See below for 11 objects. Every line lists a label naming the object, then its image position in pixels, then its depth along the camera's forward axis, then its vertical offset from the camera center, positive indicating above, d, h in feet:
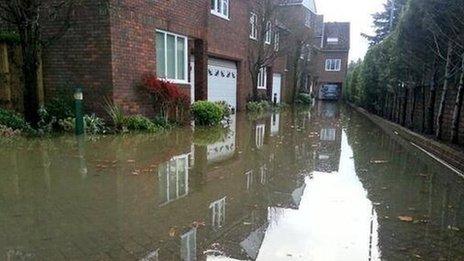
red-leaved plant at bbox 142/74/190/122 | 40.88 -1.54
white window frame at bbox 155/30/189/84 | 44.83 +2.81
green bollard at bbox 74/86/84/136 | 32.48 -2.74
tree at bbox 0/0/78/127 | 31.71 +4.42
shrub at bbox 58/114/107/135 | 34.71 -3.81
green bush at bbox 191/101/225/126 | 46.09 -3.41
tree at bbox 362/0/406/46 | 126.93 +20.00
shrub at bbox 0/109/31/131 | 31.73 -3.30
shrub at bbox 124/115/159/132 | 37.50 -3.93
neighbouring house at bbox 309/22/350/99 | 181.57 +10.03
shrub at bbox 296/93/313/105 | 124.06 -4.44
